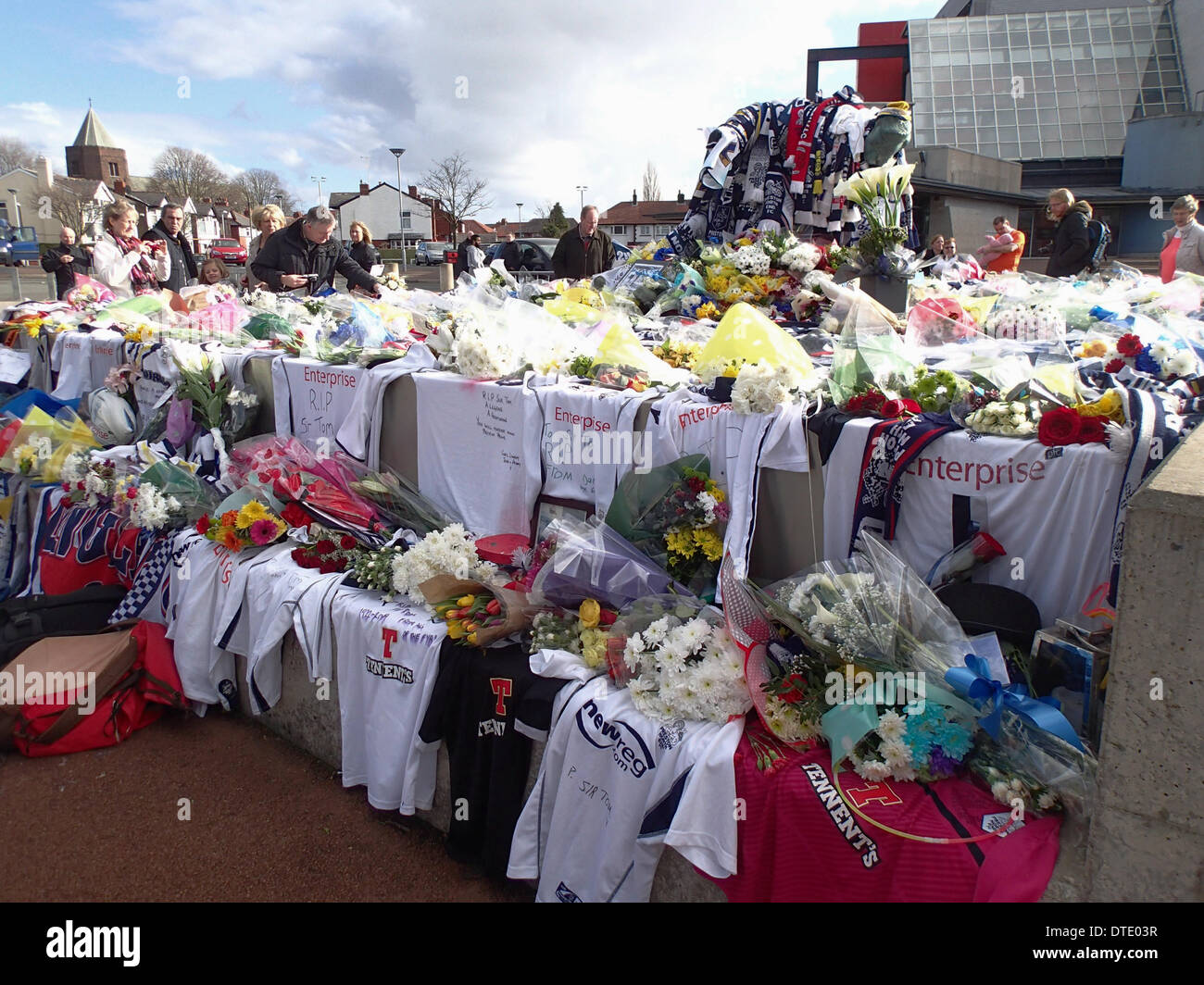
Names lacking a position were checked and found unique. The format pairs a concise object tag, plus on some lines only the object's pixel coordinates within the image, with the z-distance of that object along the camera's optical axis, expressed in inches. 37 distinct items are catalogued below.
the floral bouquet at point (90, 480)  186.7
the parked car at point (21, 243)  1203.7
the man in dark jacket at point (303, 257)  266.7
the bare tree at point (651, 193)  1915.0
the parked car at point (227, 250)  1113.1
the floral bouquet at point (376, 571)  133.5
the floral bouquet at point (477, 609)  116.2
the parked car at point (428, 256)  1417.3
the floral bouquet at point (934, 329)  163.3
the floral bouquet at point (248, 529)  150.5
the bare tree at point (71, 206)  1418.6
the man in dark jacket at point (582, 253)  345.4
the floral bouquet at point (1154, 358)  123.3
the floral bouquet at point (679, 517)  119.0
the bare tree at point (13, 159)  2662.6
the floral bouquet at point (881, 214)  209.0
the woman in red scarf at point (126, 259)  312.0
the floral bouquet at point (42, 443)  200.8
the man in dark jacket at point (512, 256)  586.9
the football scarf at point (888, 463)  104.5
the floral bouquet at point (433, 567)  128.4
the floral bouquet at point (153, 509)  167.5
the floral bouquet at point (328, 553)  143.8
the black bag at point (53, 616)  153.8
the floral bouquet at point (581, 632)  108.5
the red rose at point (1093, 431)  96.8
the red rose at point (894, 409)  109.4
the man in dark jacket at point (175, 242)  325.4
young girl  347.3
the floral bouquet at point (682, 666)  96.4
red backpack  139.6
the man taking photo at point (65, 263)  334.3
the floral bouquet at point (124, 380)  216.5
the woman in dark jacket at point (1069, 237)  339.3
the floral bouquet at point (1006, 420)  102.4
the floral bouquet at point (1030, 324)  177.3
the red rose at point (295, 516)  154.9
